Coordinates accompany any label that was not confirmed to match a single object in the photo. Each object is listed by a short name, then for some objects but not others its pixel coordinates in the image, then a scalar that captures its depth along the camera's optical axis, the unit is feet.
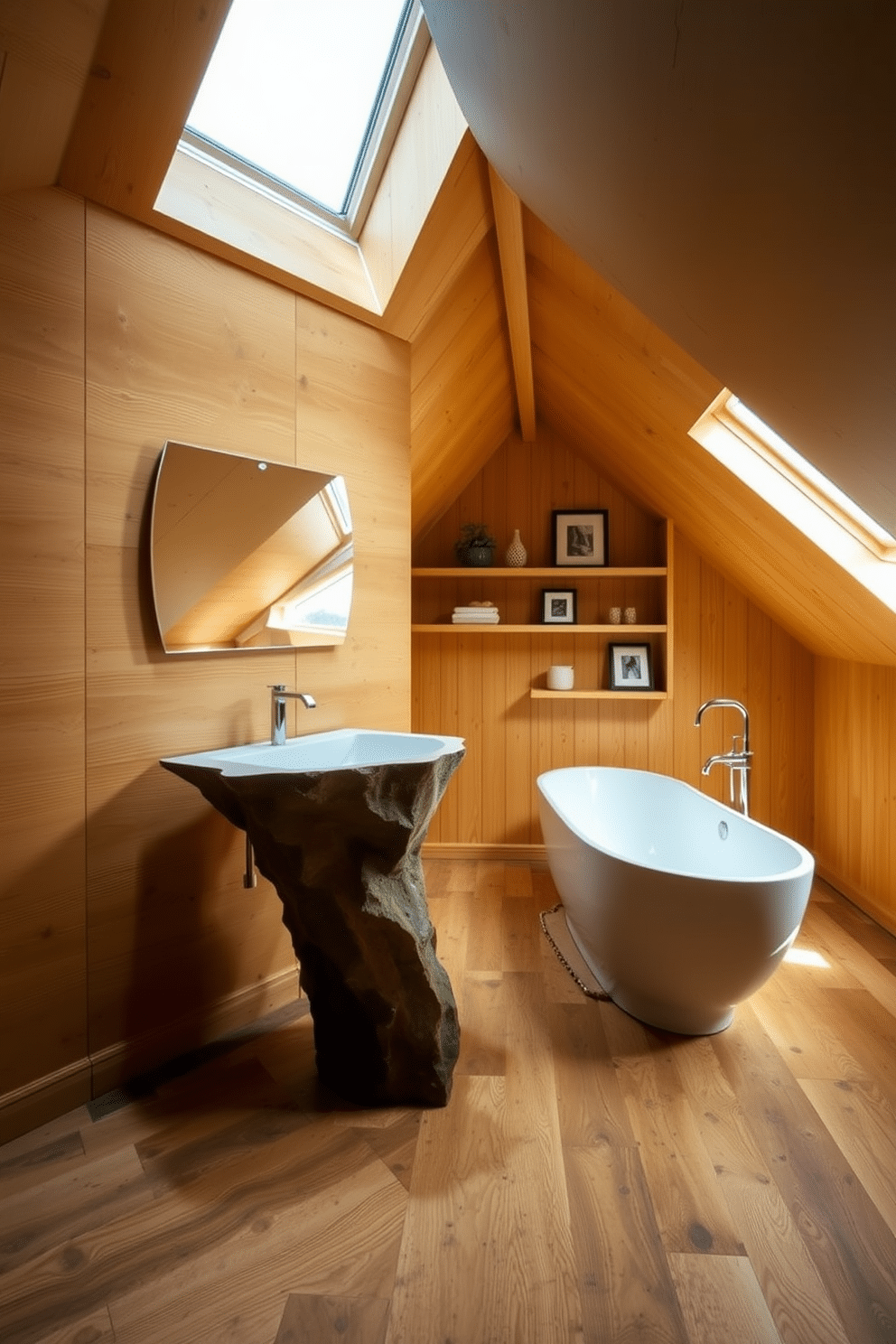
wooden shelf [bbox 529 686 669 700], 13.07
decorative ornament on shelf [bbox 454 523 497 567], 13.48
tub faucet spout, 9.61
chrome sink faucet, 7.67
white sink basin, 6.57
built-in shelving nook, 13.91
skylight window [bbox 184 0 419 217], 6.77
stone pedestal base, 5.91
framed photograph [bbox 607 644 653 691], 13.67
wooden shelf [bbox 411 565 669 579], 13.07
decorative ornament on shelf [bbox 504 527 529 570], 13.51
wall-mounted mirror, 6.96
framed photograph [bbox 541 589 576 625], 13.92
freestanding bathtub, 6.66
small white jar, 13.52
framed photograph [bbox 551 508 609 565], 13.89
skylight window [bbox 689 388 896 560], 8.56
